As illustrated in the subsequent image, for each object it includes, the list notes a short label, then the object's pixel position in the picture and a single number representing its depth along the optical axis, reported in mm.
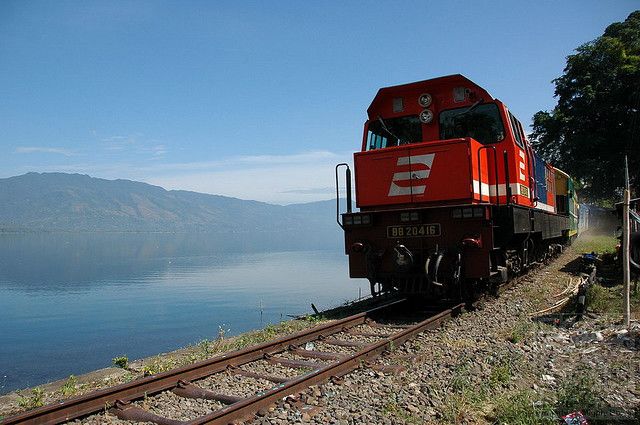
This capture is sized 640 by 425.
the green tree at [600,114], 30250
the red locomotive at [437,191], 8367
